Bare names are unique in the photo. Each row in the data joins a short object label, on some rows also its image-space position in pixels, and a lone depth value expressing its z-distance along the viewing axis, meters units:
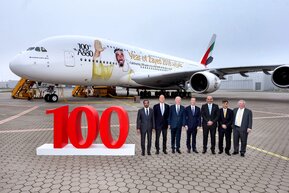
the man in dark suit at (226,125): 5.20
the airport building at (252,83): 68.06
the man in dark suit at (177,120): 5.29
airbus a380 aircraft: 14.67
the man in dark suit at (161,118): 5.27
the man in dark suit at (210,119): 5.23
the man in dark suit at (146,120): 5.15
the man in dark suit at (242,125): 5.08
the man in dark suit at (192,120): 5.32
